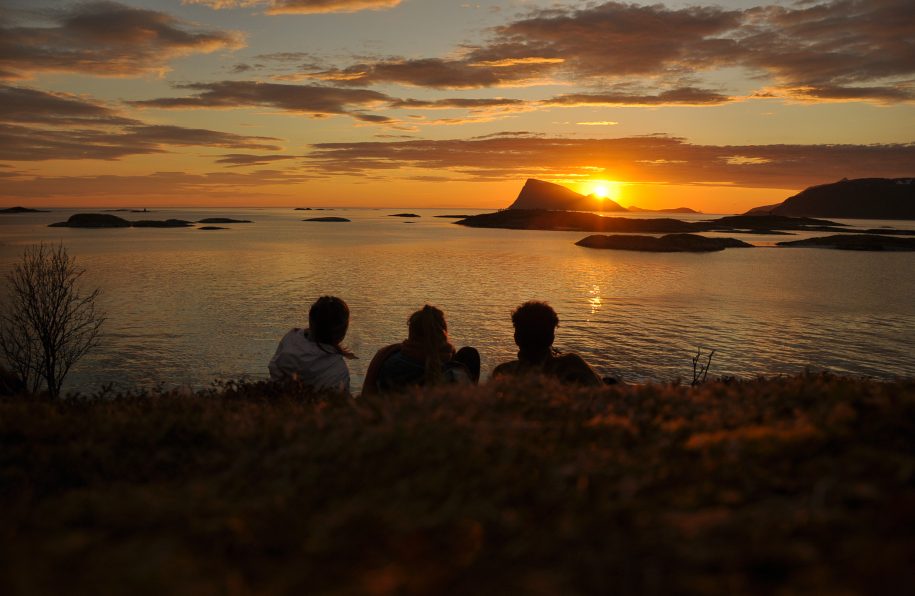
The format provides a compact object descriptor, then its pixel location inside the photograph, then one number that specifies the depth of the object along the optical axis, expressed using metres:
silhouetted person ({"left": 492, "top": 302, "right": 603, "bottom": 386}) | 7.25
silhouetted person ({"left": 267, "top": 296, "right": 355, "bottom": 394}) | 8.06
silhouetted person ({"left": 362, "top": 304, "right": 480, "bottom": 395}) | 7.11
